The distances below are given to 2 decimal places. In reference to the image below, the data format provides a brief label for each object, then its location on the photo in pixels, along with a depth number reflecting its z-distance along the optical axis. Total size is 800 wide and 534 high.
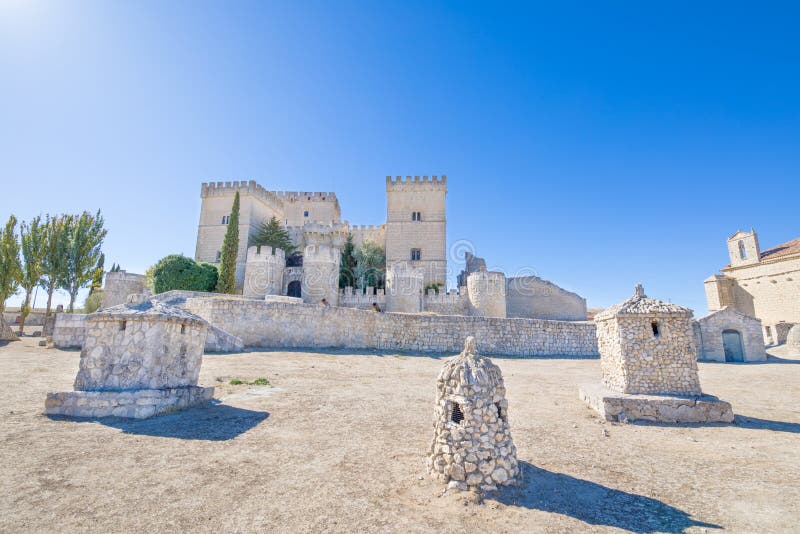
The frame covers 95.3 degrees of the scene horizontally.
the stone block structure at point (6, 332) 15.13
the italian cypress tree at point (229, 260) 29.20
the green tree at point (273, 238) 34.22
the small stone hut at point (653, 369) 6.39
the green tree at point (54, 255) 23.31
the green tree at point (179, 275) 27.27
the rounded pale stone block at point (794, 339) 18.95
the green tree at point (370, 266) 33.00
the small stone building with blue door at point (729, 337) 17.97
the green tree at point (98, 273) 26.28
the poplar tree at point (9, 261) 20.23
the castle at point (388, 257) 25.56
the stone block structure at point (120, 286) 27.77
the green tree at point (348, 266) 32.22
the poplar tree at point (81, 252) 24.43
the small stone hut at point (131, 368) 5.48
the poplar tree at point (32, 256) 22.22
